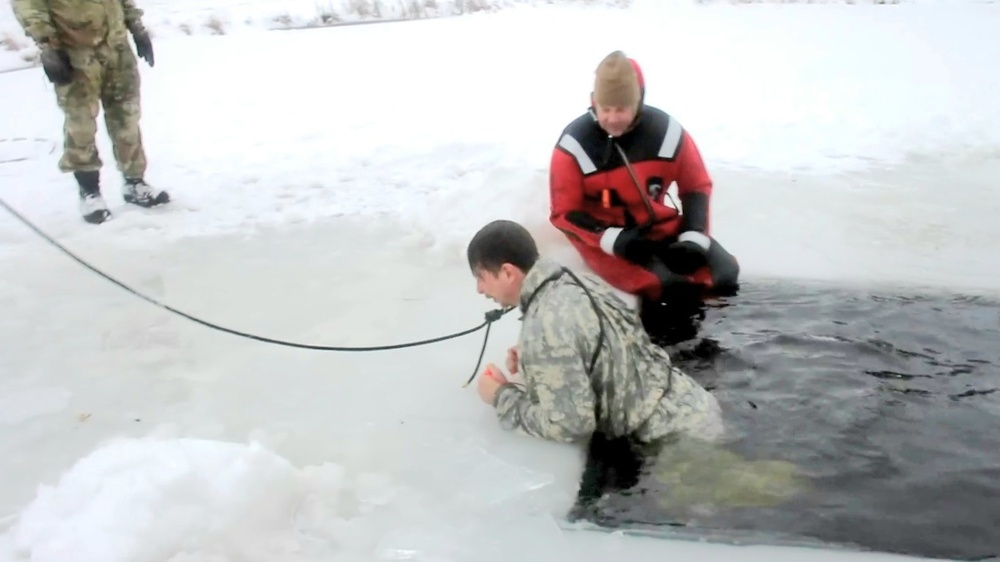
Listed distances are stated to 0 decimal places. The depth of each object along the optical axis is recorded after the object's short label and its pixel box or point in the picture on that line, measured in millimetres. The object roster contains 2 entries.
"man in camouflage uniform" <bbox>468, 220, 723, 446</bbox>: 2365
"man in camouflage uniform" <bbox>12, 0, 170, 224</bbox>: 4512
